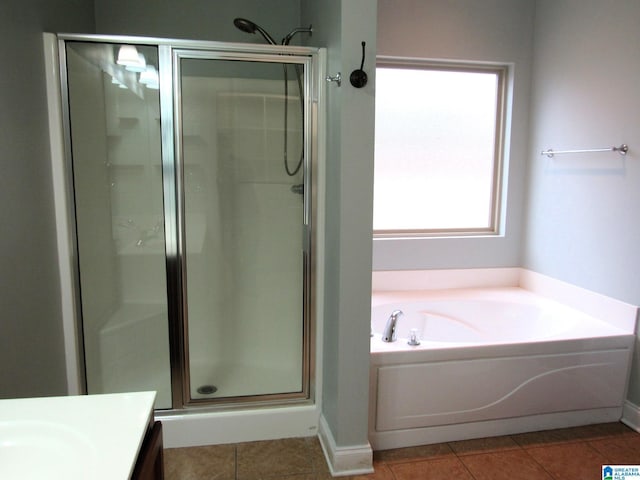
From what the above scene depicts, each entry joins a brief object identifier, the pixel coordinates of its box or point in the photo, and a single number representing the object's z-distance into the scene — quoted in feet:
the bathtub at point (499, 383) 6.88
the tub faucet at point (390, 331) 7.19
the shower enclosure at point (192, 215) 6.82
